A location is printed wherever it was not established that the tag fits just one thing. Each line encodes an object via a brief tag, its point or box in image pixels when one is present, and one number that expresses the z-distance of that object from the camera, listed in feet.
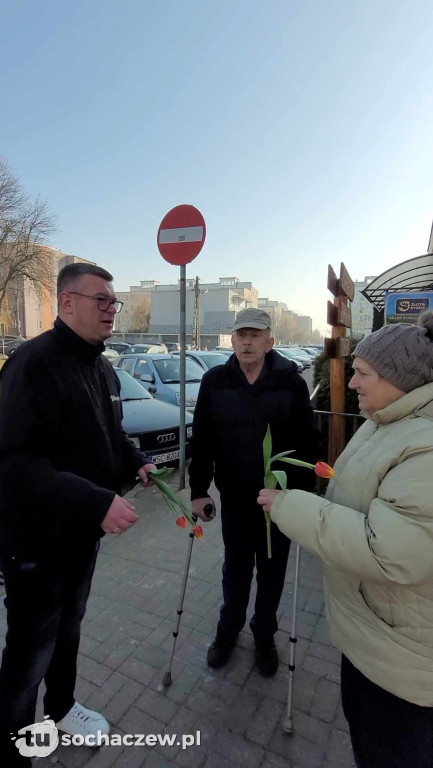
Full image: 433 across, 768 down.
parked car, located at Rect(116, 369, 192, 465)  17.03
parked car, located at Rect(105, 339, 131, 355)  87.40
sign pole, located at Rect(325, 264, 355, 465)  13.30
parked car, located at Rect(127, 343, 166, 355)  79.31
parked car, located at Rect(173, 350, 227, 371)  33.17
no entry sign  15.49
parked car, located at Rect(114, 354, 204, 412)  24.44
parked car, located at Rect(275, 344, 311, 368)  110.52
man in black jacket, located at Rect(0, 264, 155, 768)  4.76
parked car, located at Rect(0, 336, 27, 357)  113.41
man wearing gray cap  7.37
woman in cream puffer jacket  3.64
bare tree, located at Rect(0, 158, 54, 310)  96.02
